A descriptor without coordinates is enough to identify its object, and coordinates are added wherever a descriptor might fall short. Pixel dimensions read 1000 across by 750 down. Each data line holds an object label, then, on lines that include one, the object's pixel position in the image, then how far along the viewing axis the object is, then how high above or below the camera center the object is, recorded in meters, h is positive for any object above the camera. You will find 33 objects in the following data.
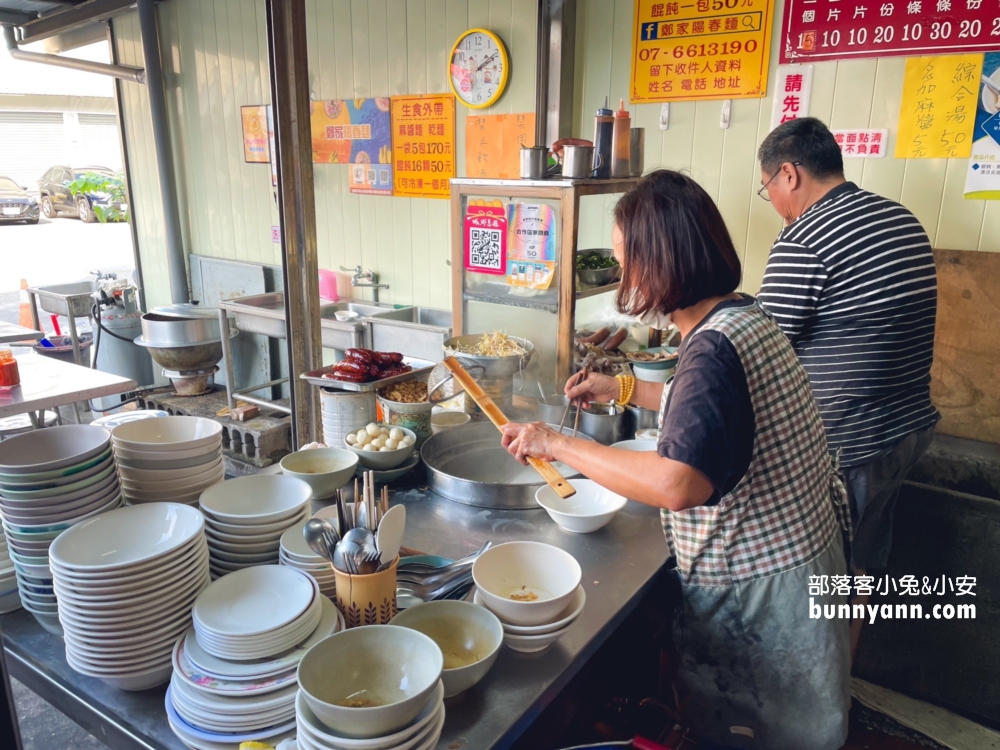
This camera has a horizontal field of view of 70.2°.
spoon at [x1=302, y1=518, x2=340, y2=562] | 1.28 -0.60
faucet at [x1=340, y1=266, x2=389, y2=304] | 4.88 -0.55
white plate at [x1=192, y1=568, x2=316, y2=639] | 1.13 -0.66
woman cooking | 1.33 -0.55
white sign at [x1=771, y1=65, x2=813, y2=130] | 3.01 +0.45
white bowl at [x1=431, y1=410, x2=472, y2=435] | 2.37 -0.72
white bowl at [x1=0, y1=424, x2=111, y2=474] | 1.38 -0.48
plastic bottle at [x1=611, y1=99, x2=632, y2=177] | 2.79 +0.21
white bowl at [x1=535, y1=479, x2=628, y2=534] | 1.78 -0.78
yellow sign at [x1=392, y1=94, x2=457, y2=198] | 4.23 +0.32
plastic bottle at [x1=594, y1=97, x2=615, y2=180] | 2.74 +0.22
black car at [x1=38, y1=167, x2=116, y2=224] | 13.40 -0.02
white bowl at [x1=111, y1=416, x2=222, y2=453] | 1.52 -0.51
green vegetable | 2.92 -0.26
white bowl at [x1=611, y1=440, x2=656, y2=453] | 2.21 -0.75
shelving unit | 2.60 -0.14
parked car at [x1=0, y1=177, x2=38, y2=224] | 14.81 -0.24
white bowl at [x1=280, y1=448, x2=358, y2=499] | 1.82 -0.69
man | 2.26 -0.33
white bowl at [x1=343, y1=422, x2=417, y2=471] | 2.01 -0.72
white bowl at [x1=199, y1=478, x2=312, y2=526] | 1.41 -0.62
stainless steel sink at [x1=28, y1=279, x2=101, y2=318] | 5.51 -0.79
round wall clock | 3.84 +0.70
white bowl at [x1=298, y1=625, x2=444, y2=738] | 1.07 -0.71
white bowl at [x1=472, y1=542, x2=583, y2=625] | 1.49 -0.78
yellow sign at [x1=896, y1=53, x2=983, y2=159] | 2.69 +0.36
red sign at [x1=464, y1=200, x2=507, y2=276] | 2.82 -0.15
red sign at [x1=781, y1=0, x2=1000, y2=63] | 2.63 +0.66
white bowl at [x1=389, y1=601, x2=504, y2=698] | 1.27 -0.77
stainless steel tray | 2.17 -0.55
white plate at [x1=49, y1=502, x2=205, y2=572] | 1.20 -0.59
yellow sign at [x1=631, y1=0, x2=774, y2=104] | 3.07 +0.66
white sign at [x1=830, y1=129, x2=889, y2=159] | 2.90 +0.23
